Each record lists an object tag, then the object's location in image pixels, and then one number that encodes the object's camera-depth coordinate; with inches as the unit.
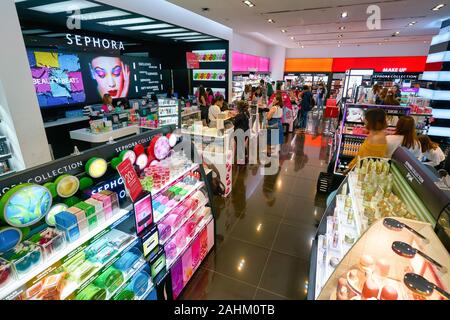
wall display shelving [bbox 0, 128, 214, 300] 50.7
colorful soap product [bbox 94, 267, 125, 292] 63.9
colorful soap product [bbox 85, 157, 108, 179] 66.3
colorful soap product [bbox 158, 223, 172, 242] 86.3
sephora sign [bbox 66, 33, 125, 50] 157.9
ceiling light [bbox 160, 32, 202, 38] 295.3
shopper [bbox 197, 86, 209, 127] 304.7
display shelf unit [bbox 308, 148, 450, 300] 52.7
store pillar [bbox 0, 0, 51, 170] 118.1
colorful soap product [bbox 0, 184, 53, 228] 48.2
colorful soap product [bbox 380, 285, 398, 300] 45.0
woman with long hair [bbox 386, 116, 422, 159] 124.9
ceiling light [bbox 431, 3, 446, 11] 223.3
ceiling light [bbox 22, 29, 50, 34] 249.8
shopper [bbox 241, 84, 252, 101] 377.5
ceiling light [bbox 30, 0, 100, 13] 178.6
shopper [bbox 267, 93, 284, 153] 261.3
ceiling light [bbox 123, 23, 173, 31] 245.6
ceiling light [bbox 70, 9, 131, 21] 199.5
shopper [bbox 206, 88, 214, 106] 337.6
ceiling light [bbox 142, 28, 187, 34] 269.9
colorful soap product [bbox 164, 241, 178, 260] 90.3
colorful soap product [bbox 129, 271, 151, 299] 72.5
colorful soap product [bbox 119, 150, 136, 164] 75.3
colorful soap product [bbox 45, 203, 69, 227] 57.0
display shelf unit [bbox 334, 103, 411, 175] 186.2
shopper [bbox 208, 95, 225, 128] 185.2
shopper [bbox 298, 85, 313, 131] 382.0
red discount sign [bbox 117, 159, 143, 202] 66.2
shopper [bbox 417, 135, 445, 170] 144.2
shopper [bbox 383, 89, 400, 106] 200.0
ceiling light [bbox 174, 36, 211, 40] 326.6
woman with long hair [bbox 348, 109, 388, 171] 117.9
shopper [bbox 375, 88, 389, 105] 252.3
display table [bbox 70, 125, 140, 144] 211.3
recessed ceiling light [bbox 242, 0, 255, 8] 212.5
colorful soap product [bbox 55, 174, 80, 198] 59.4
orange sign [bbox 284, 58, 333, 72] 653.3
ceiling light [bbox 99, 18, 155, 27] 224.4
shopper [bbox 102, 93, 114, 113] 251.3
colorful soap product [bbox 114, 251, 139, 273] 70.0
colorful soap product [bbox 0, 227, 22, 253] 47.7
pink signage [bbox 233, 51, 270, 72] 456.4
